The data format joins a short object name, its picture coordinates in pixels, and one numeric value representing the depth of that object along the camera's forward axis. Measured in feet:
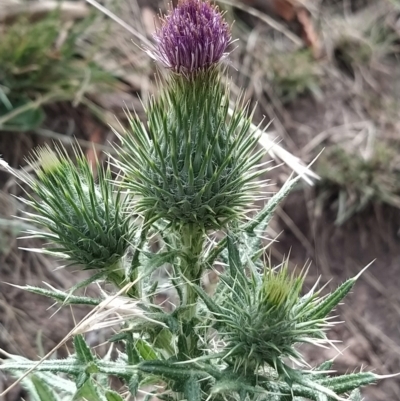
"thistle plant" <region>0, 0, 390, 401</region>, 0.44
